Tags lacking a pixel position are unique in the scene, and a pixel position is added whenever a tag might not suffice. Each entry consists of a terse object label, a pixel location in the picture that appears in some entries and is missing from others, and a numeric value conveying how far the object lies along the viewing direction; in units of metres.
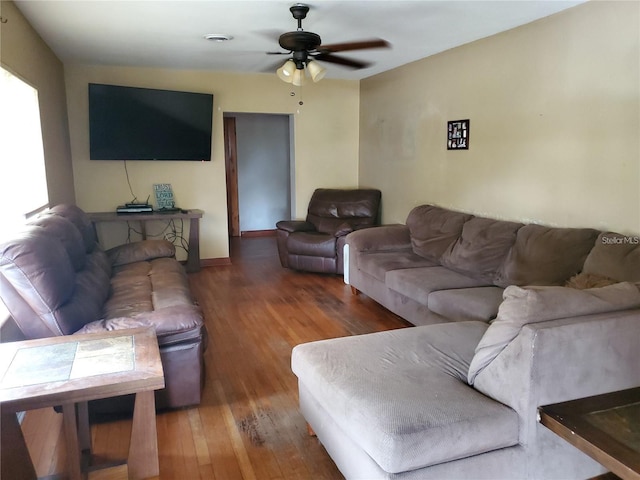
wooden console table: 5.03
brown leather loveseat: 2.13
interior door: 7.66
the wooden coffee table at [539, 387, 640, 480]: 1.36
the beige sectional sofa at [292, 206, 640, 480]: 1.60
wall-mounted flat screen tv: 5.00
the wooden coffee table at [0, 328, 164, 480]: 1.62
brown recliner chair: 5.18
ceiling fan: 3.18
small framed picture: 4.25
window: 3.16
